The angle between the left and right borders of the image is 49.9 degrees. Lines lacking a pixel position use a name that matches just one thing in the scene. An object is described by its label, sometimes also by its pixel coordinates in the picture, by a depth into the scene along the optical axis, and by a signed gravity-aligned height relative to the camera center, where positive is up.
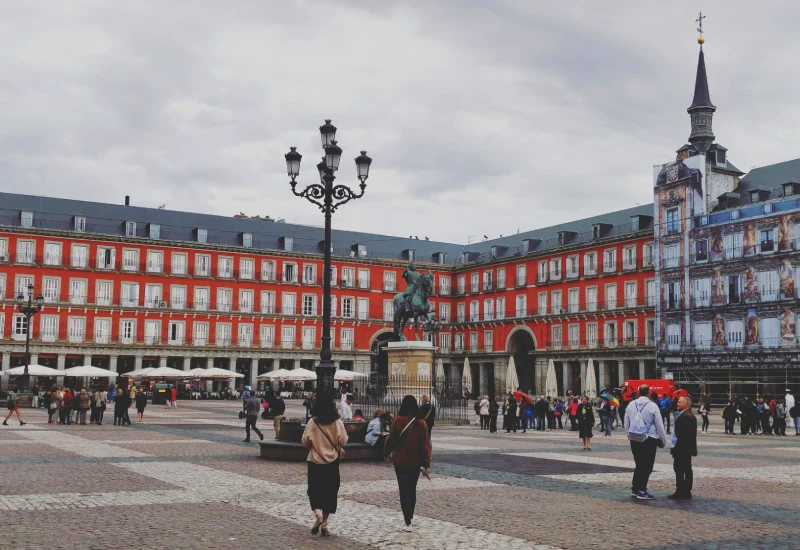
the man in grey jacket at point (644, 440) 11.56 -0.90
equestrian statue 33.56 +2.71
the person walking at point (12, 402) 27.12 -1.05
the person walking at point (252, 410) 20.70 -0.95
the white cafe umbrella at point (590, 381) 47.59 -0.47
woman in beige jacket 8.62 -0.89
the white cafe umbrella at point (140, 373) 52.41 -0.19
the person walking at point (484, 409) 28.72 -1.24
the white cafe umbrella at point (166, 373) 51.28 -0.18
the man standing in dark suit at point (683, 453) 11.75 -1.08
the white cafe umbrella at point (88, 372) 47.75 -0.14
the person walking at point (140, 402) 30.84 -1.16
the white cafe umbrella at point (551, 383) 46.38 -0.57
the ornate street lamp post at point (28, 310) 40.75 +2.84
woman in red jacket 8.96 -0.83
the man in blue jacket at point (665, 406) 27.89 -1.07
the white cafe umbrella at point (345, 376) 55.94 -0.31
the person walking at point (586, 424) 19.94 -1.22
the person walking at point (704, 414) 29.74 -1.41
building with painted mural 50.28 +6.59
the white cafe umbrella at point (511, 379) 45.41 -0.36
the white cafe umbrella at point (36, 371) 46.97 -0.10
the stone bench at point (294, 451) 16.23 -1.52
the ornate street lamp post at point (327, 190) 16.98 +3.97
